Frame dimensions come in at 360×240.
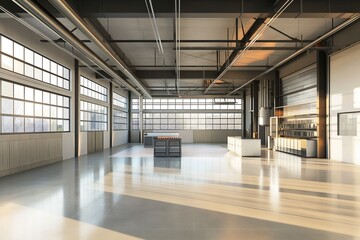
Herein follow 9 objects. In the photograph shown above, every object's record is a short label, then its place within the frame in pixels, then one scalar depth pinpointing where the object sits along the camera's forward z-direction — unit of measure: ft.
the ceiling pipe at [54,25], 14.65
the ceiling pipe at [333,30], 21.62
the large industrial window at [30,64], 26.00
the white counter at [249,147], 42.87
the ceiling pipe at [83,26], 14.51
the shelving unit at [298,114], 41.04
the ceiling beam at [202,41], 28.32
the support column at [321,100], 39.24
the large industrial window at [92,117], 46.83
